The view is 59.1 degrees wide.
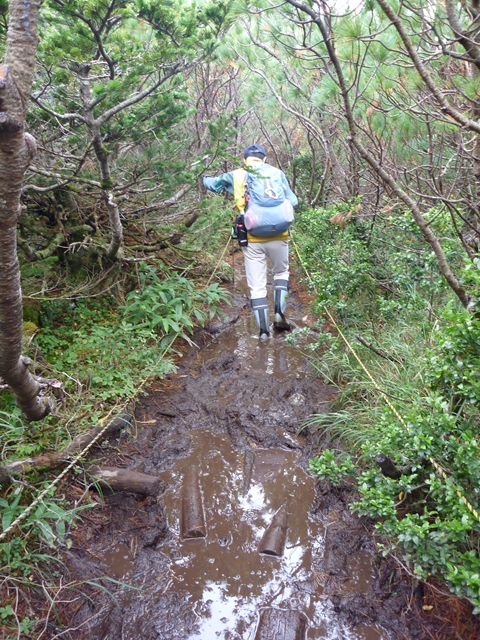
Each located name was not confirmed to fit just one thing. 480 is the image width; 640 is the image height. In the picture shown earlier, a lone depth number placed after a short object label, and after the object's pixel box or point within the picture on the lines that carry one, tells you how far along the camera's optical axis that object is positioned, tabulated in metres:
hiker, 4.81
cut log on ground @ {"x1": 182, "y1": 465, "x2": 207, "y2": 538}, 2.71
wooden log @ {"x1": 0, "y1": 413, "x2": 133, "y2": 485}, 2.62
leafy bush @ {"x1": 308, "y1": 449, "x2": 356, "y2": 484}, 2.64
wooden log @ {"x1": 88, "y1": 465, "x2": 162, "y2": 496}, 2.92
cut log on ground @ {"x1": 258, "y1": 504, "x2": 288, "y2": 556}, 2.58
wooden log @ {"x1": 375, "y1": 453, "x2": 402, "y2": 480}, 2.28
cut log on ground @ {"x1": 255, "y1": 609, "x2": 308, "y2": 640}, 2.15
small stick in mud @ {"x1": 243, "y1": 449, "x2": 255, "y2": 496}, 3.09
